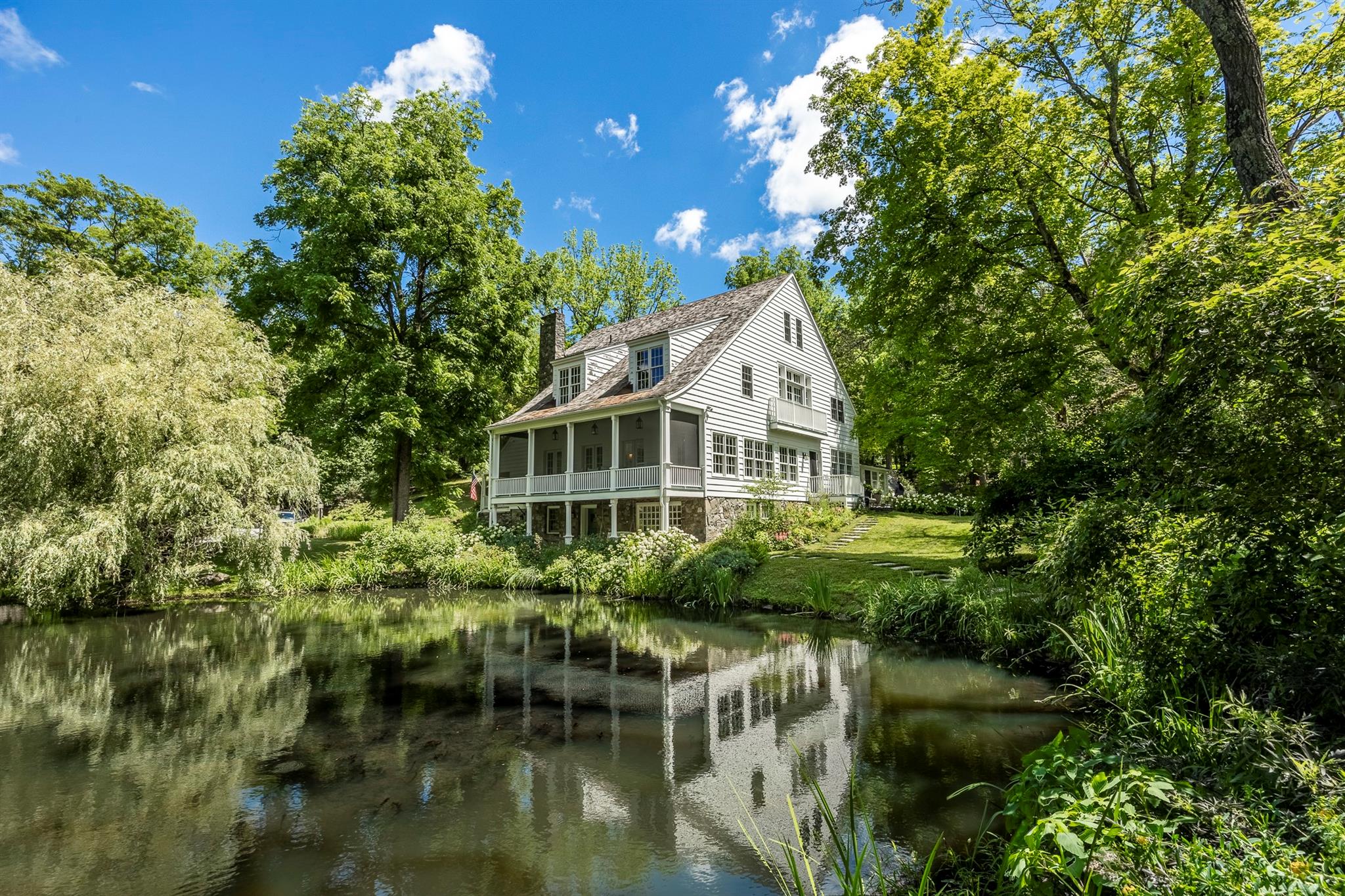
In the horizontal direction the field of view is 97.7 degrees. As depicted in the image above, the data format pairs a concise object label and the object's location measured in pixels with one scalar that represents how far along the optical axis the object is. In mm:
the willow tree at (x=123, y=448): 13320
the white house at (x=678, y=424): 20312
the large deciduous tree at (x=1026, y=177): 10211
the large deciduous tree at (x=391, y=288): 21625
